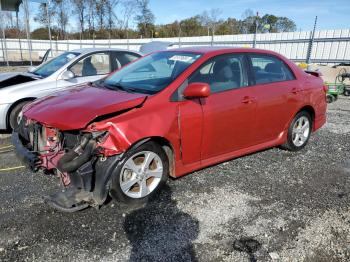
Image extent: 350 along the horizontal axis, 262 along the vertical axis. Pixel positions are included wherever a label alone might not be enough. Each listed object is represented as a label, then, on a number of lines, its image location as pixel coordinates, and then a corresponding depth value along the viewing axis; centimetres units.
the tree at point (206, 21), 4491
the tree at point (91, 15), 4306
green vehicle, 1041
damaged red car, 310
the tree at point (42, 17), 3985
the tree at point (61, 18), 3899
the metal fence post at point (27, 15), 1657
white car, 579
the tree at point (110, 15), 4409
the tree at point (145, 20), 4712
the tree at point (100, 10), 4306
